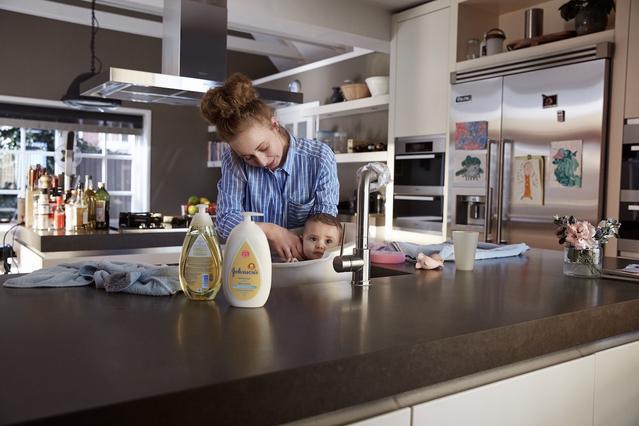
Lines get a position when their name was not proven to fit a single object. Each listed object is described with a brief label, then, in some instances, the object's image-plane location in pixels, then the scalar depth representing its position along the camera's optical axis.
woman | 2.02
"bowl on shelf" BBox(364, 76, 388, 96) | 5.10
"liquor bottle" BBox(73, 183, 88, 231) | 3.69
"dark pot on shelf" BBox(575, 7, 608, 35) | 3.58
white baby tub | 1.50
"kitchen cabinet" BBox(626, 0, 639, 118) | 3.35
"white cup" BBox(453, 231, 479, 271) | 1.83
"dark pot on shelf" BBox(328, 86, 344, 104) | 5.64
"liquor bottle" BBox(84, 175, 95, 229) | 3.85
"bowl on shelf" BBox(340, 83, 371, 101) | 5.33
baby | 1.85
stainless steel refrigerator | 3.52
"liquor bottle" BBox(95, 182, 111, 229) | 3.83
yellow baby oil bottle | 1.22
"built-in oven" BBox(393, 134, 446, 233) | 4.54
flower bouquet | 1.75
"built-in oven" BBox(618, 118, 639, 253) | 3.36
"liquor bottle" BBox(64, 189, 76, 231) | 3.70
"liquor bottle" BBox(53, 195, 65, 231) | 3.72
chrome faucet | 1.47
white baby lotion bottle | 1.18
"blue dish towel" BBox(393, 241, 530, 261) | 2.02
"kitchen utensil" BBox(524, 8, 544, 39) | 3.94
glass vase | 1.75
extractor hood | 3.58
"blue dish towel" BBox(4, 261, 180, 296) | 1.28
